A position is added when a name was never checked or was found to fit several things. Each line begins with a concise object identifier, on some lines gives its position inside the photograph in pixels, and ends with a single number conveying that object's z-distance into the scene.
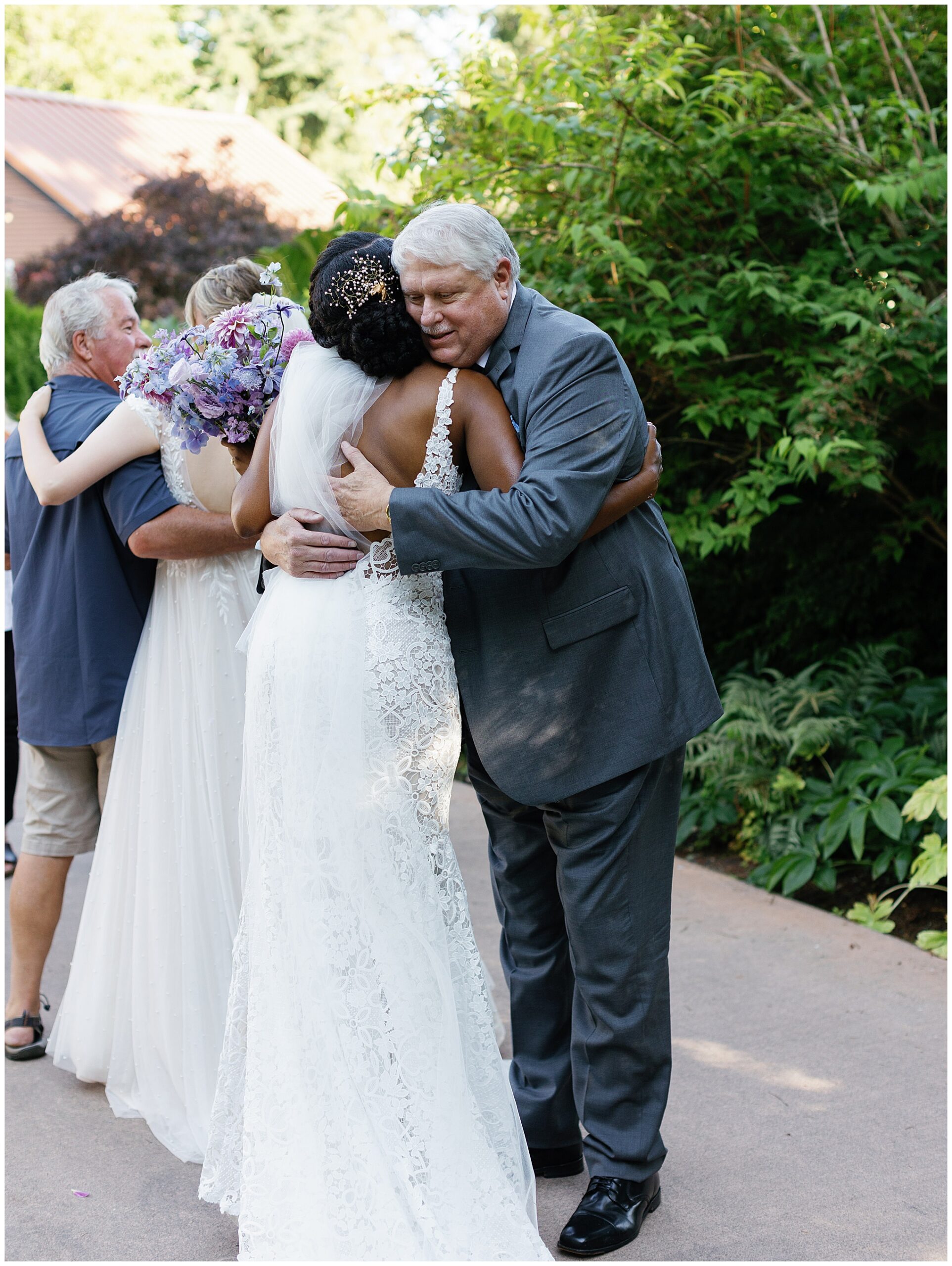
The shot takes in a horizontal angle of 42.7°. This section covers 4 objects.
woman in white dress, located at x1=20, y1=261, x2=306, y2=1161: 3.28
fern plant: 4.79
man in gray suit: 2.40
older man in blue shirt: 3.48
